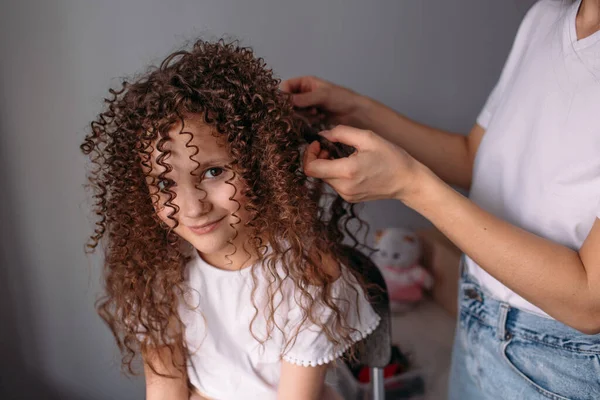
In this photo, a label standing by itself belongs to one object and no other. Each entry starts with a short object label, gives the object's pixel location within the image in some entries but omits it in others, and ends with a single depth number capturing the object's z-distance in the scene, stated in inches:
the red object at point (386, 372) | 58.9
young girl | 29.6
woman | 26.7
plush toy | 64.7
